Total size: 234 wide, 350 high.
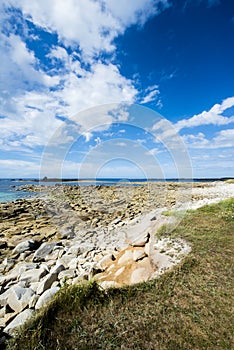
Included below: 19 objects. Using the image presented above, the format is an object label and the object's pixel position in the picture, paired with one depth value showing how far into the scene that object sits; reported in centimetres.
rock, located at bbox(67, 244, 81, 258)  745
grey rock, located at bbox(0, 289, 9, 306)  416
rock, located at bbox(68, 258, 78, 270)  615
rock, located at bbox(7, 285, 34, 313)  397
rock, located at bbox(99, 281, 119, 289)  385
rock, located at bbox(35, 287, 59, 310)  367
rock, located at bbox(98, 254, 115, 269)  599
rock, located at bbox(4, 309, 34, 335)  284
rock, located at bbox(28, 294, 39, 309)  387
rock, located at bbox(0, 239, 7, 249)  882
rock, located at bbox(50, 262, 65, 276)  557
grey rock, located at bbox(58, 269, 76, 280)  552
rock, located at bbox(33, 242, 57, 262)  746
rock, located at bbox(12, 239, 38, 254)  816
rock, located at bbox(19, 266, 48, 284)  536
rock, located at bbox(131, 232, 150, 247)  643
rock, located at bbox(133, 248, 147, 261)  545
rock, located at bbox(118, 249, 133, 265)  572
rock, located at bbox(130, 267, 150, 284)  413
